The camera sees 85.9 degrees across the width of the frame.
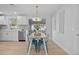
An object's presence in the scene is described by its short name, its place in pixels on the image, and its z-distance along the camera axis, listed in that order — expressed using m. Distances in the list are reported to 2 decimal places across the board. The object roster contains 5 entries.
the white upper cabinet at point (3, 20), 2.46
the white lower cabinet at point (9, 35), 2.47
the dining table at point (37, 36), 2.36
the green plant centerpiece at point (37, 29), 2.30
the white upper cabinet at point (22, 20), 2.54
